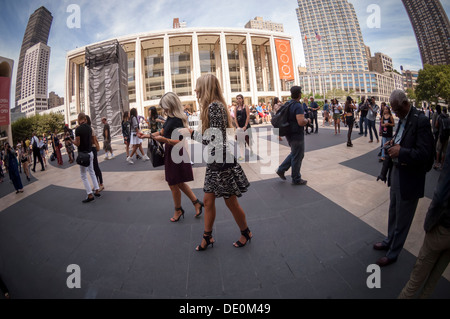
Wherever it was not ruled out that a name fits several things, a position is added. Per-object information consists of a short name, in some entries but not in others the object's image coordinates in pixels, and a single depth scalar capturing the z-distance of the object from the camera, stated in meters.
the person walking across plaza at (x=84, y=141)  4.10
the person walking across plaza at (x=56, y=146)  8.81
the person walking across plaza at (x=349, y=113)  7.02
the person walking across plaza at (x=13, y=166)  5.24
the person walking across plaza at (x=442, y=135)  4.68
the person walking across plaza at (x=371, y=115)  7.29
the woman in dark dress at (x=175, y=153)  2.62
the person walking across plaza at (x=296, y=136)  3.94
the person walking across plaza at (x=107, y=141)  7.73
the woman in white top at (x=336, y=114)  9.80
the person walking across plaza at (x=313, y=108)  10.11
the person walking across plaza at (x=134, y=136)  7.11
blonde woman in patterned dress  2.12
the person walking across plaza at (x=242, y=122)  6.10
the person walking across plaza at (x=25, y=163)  6.61
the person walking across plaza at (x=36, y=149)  8.11
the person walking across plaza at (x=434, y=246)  1.33
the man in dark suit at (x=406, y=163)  1.73
